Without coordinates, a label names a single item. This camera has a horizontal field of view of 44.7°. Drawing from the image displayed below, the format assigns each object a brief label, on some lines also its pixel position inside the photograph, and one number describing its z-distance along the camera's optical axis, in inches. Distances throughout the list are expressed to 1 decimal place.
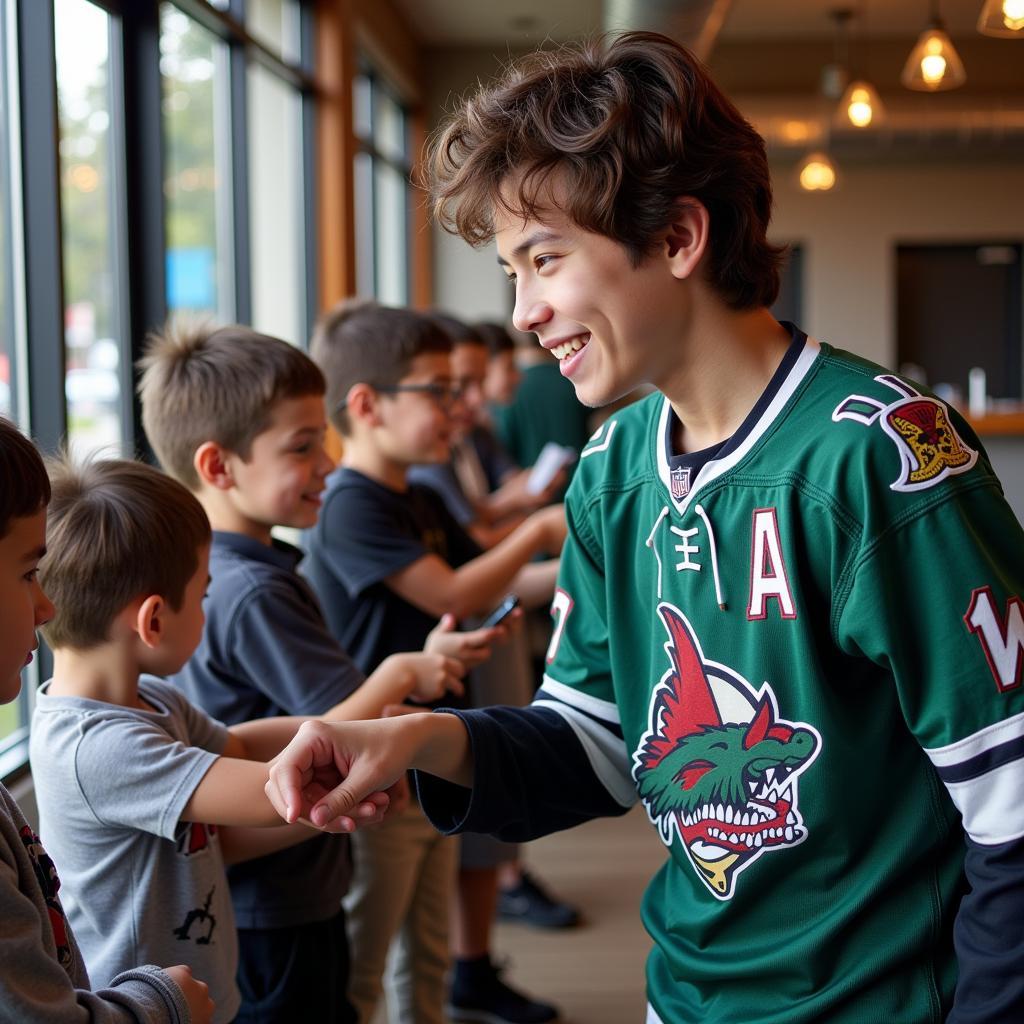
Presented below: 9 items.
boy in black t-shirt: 84.3
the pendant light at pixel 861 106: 245.3
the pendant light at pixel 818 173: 281.9
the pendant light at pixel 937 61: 182.9
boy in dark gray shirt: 64.6
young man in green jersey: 37.0
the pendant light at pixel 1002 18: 116.6
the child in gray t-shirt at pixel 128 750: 50.2
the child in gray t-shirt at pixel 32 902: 37.4
